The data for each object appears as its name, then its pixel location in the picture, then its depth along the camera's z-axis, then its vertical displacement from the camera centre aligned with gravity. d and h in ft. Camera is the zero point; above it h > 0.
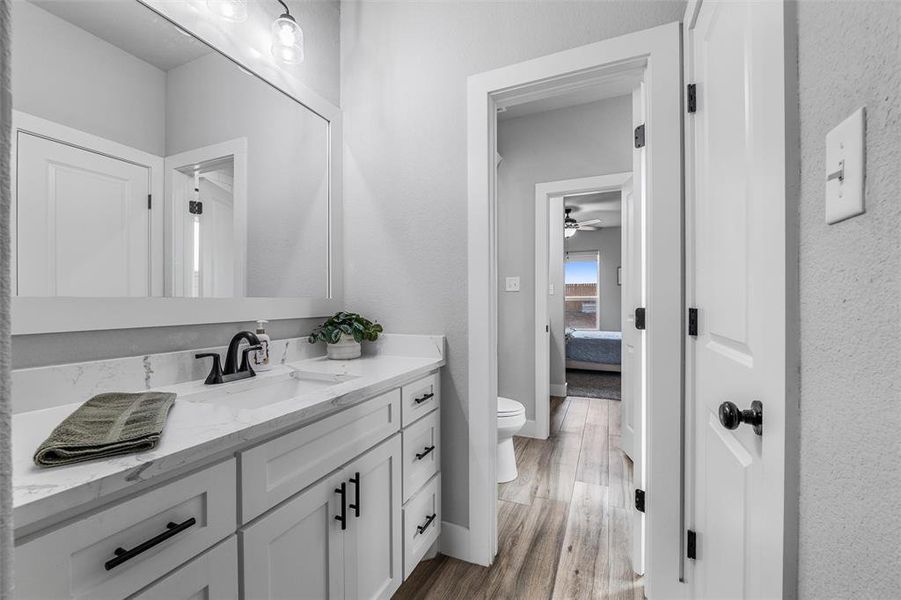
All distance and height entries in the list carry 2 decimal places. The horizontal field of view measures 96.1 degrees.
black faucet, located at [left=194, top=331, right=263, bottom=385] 4.33 -0.74
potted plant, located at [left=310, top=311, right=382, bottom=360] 5.87 -0.52
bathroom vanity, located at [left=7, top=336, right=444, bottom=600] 1.99 -1.32
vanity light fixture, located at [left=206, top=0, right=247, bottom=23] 4.72 +3.41
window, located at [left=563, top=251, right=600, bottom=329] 26.25 +0.55
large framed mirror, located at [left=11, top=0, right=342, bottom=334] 3.35 +1.26
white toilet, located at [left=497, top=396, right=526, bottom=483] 7.43 -2.43
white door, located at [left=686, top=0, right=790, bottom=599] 2.20 +0.08
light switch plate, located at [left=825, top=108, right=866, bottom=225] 1.43 +0.49
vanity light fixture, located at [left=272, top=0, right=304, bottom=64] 5.21 +3.39
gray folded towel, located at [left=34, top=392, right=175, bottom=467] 2.13 -0.80
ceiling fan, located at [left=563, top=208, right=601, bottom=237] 19.83 +3.83
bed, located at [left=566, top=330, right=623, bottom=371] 18.54 -2.44
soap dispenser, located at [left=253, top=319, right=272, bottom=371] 4.83 -0.66
